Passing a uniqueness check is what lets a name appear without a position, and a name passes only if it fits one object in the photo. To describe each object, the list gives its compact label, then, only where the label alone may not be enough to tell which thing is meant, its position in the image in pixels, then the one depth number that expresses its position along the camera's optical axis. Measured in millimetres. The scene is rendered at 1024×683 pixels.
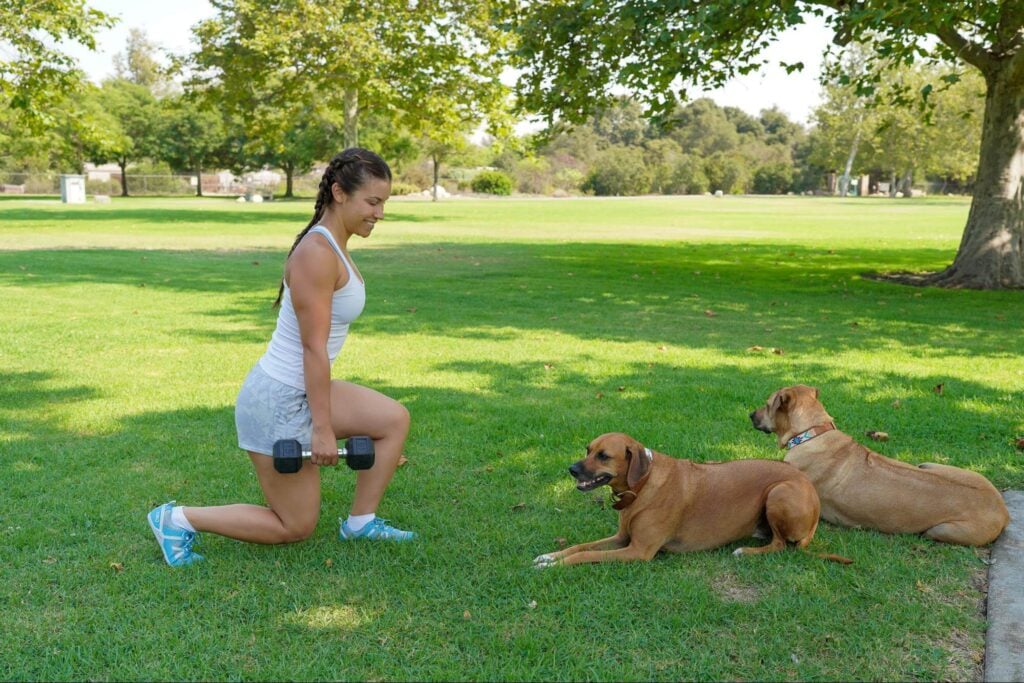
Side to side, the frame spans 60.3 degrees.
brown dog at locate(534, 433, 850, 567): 4520
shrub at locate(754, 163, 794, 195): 105000
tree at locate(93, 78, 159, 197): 77750
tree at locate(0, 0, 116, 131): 24766
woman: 4219
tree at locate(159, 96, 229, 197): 77125
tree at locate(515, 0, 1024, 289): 13094
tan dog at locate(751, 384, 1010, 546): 4762
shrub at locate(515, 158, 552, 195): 94125
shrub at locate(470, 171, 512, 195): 85062
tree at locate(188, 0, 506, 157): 31031
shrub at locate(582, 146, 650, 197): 96250
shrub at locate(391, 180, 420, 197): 77056
